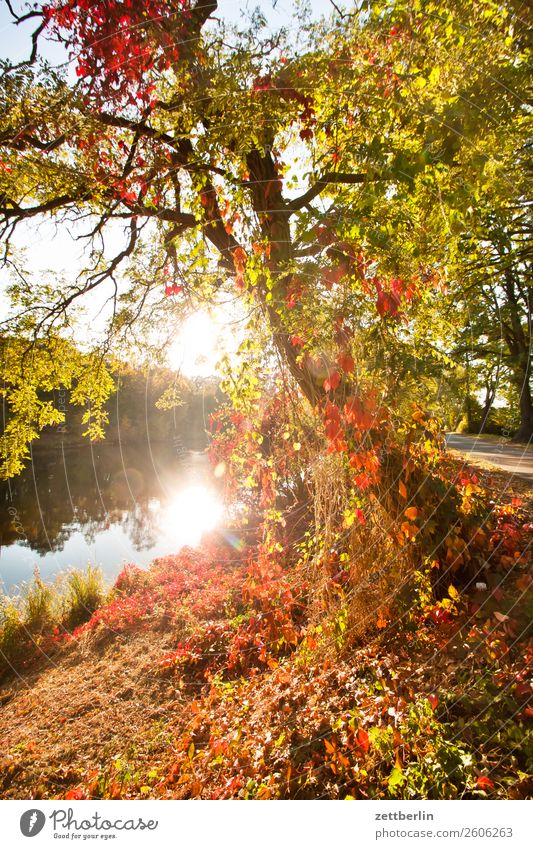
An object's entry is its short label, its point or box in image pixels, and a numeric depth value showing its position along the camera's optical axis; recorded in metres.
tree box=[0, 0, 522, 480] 2.40
